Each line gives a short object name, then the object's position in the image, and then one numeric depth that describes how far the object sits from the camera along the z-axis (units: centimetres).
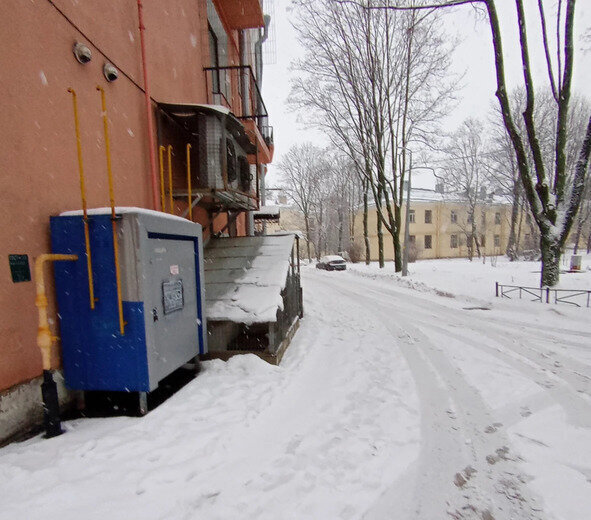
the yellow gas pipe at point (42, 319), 269
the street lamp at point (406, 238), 1633
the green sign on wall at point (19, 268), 284
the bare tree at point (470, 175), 3078
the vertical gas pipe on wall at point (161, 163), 492
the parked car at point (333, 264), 2580
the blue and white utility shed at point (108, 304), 315
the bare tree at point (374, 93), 1579
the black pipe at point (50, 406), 276
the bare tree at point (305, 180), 3800
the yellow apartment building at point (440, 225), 4131
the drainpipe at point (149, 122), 512
